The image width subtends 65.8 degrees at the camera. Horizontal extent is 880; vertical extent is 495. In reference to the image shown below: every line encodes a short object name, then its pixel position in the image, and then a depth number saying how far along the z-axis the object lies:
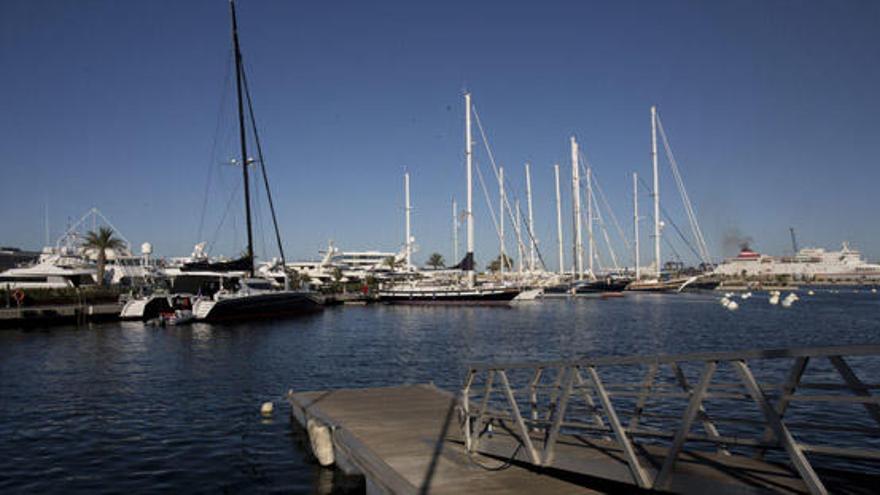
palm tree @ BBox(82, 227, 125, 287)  76.19
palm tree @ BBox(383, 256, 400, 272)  140.02
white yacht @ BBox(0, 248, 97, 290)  74.38
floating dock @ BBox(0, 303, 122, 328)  54.94
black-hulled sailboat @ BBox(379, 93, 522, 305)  77.69
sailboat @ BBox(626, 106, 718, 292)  103.15
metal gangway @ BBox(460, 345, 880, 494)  5.99
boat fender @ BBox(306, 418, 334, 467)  13.13
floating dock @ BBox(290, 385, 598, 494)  9.11
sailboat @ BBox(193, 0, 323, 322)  57.47
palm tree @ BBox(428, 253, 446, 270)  178.62
